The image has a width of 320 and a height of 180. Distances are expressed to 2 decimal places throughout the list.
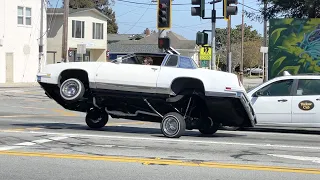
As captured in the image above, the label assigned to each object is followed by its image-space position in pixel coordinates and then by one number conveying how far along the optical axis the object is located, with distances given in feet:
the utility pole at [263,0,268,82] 118.99
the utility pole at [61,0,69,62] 114.11
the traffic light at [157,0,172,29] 63.52
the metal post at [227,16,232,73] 120.82
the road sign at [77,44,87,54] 128.06
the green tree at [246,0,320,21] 71.26
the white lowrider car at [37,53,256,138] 36.76
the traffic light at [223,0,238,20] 62.49
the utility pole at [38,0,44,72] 148.48
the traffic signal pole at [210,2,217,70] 65.46
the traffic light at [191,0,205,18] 63.41
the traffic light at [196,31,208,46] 65.85
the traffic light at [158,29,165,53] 65.19
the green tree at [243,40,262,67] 270.87
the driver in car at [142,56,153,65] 38.84
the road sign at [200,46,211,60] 87.52
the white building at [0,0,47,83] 134.92
